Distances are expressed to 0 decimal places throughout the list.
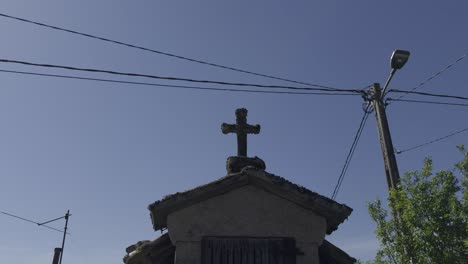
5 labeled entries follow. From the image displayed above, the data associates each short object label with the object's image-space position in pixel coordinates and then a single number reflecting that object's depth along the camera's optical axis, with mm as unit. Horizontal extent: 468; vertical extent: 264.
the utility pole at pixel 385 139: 9828
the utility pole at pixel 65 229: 27869
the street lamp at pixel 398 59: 10562
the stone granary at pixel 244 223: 6172
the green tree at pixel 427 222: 8633
